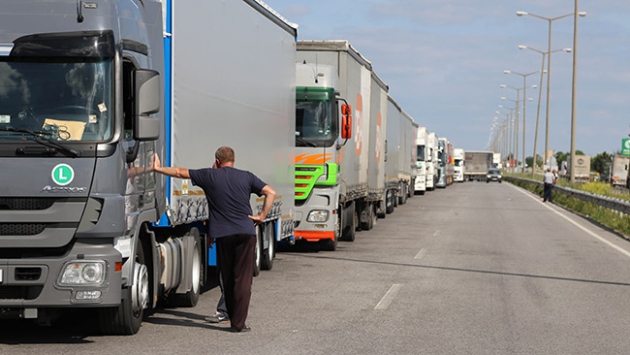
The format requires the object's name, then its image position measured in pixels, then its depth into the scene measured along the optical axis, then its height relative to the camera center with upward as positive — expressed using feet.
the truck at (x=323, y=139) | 64.39 +0.04
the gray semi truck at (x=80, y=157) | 28.66 -0.60
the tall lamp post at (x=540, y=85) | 231.50 +12.66
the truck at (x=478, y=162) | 343.46 -6.19
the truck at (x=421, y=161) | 188.14 -3.39
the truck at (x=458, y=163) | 320.50 -6.15
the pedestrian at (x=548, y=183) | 158.61 -5.67
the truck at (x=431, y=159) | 202.08 -3.20
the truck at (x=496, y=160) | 386.85 -6.30
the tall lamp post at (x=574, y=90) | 148.77 +7.52
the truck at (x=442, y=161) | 236.79 -4.14
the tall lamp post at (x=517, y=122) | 339.16 +7.09
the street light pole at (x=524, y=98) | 295.07 +13.52
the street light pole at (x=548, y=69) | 197.63 +14.02
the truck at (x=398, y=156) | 113.49 -1.71
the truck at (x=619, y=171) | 298.56 -7.00
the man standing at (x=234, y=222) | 33.50 -2.59
